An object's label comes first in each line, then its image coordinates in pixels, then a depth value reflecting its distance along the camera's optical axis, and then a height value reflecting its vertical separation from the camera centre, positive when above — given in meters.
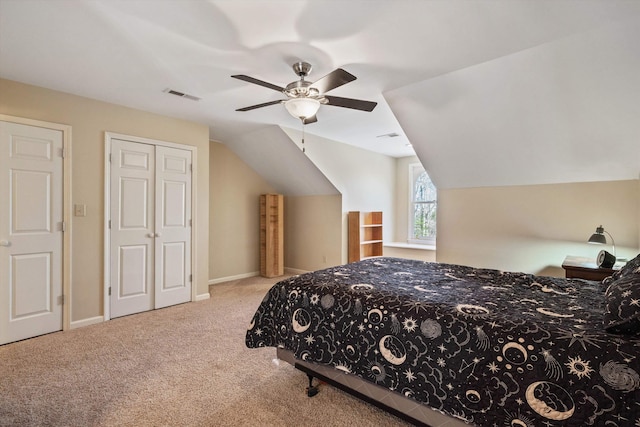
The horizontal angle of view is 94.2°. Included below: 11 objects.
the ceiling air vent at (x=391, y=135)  4.63 +1.24
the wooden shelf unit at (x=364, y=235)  5.38 -0.42
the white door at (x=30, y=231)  2.86 -0.20
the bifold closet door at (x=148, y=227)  3.54 -0.19
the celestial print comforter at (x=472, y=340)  1.13 -0.61
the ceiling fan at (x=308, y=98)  2.21 +0.90
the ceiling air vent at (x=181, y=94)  3.15 +1.28
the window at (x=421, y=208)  6.25 +0.11
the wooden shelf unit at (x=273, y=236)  5.65 -0.45
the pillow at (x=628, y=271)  1.52 -0.31
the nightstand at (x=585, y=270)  2.66 -0.52
